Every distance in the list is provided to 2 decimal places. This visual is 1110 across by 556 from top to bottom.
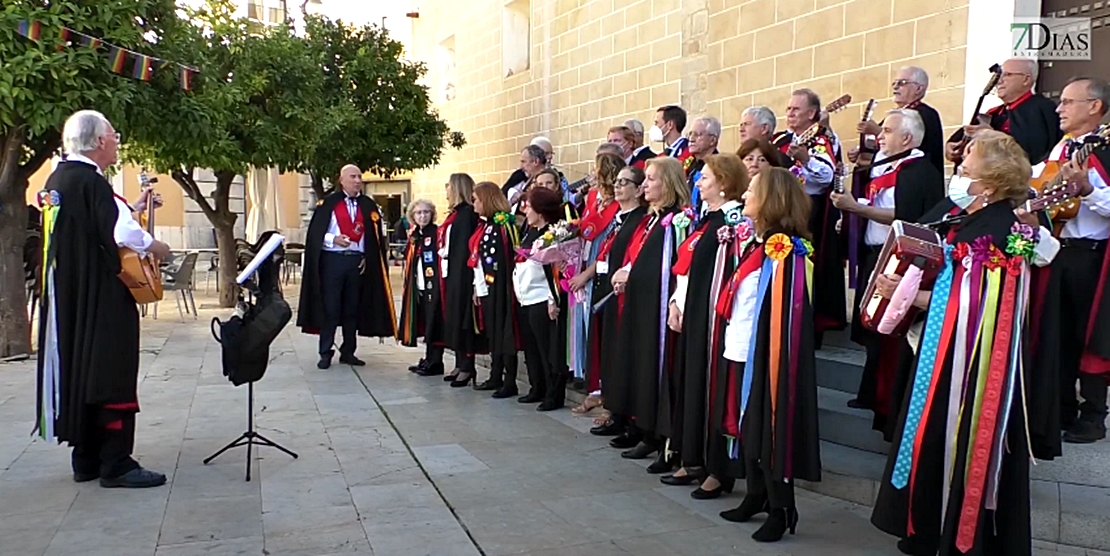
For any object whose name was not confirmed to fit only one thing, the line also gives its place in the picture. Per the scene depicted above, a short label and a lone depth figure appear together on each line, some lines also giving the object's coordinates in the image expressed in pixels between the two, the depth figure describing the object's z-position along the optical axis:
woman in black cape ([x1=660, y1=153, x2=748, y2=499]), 4.03
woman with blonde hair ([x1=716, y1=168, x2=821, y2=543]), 3.63
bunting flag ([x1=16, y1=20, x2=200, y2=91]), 6.78
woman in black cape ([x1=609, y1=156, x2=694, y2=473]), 4.73
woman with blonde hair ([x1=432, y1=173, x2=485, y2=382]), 7.18
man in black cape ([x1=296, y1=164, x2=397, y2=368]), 8.06
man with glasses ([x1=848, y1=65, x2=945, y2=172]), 5.12
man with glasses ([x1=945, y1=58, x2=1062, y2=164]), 4.70
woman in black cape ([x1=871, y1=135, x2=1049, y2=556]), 3.16
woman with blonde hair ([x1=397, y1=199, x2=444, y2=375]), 7.77
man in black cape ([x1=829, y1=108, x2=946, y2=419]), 4.49
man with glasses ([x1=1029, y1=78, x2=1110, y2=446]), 4.02
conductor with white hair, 4.30
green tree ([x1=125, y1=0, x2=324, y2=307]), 10.58
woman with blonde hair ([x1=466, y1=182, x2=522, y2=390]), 6.72
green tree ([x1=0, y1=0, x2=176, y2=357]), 6.77
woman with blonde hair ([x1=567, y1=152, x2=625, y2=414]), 5.68
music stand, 4.59
